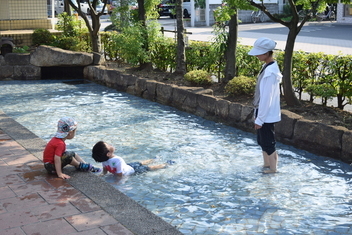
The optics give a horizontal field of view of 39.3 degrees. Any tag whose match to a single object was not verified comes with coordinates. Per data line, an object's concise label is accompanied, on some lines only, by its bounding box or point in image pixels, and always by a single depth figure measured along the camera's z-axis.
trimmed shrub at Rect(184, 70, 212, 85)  11.08
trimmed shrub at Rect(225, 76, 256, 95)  9.75
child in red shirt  6.09
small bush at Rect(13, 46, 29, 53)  16.33
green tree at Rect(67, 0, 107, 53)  15.53
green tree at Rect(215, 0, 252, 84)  10.93
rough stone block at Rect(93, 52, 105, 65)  14.99
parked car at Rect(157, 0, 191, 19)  39.08
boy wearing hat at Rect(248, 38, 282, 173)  6.09
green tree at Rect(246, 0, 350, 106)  8.63
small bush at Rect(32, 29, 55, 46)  17.95
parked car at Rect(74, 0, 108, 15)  41.18
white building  32.19
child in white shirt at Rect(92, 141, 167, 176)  6.40
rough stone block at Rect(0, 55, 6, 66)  15.05
